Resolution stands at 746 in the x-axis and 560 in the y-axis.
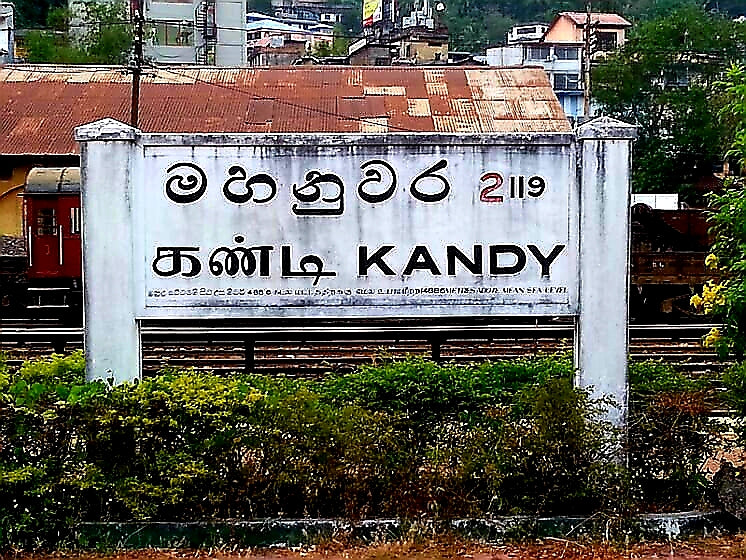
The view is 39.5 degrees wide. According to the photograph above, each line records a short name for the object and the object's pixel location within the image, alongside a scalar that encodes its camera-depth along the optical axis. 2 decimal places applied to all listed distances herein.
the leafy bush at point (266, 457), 5.75
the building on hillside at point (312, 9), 141.38
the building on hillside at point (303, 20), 114.12
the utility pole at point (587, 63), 35.12
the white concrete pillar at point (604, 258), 6.47
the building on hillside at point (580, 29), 68.53
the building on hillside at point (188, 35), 57.53
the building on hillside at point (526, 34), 71.25
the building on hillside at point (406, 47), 54.84
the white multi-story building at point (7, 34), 40.03
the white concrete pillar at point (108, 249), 6.34
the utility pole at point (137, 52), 22.12
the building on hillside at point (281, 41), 82.00
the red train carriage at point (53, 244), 18.73
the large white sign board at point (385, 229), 6.46
